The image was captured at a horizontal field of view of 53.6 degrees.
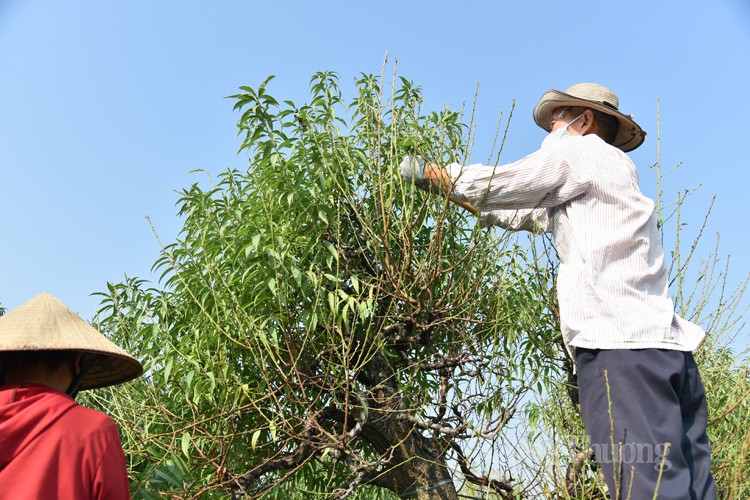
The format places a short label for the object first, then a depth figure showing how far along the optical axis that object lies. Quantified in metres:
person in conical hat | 1.82
